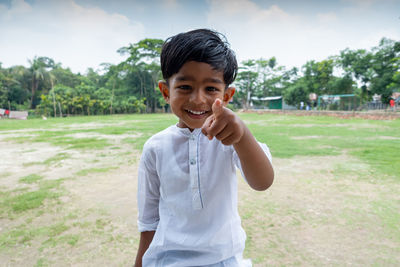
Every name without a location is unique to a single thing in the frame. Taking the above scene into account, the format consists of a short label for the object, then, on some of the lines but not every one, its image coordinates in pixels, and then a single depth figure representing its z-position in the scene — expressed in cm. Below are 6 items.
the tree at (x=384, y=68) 1768
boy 86
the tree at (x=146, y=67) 2942
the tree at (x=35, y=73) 2992
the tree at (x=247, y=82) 3338
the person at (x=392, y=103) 1834
